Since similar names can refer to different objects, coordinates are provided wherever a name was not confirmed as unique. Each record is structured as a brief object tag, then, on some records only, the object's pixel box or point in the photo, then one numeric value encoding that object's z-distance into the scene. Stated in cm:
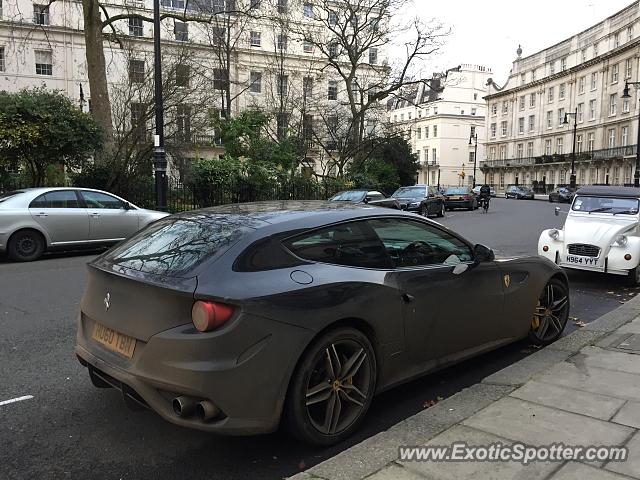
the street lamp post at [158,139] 1545
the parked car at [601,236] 848
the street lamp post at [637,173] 3086
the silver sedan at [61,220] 1105
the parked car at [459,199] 3350
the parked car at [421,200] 2529
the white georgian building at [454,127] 10794
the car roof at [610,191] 956
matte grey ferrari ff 290
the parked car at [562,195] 5322
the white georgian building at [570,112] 6331
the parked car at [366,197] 2002
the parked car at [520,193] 6400
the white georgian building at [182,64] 2681
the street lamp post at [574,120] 6092
